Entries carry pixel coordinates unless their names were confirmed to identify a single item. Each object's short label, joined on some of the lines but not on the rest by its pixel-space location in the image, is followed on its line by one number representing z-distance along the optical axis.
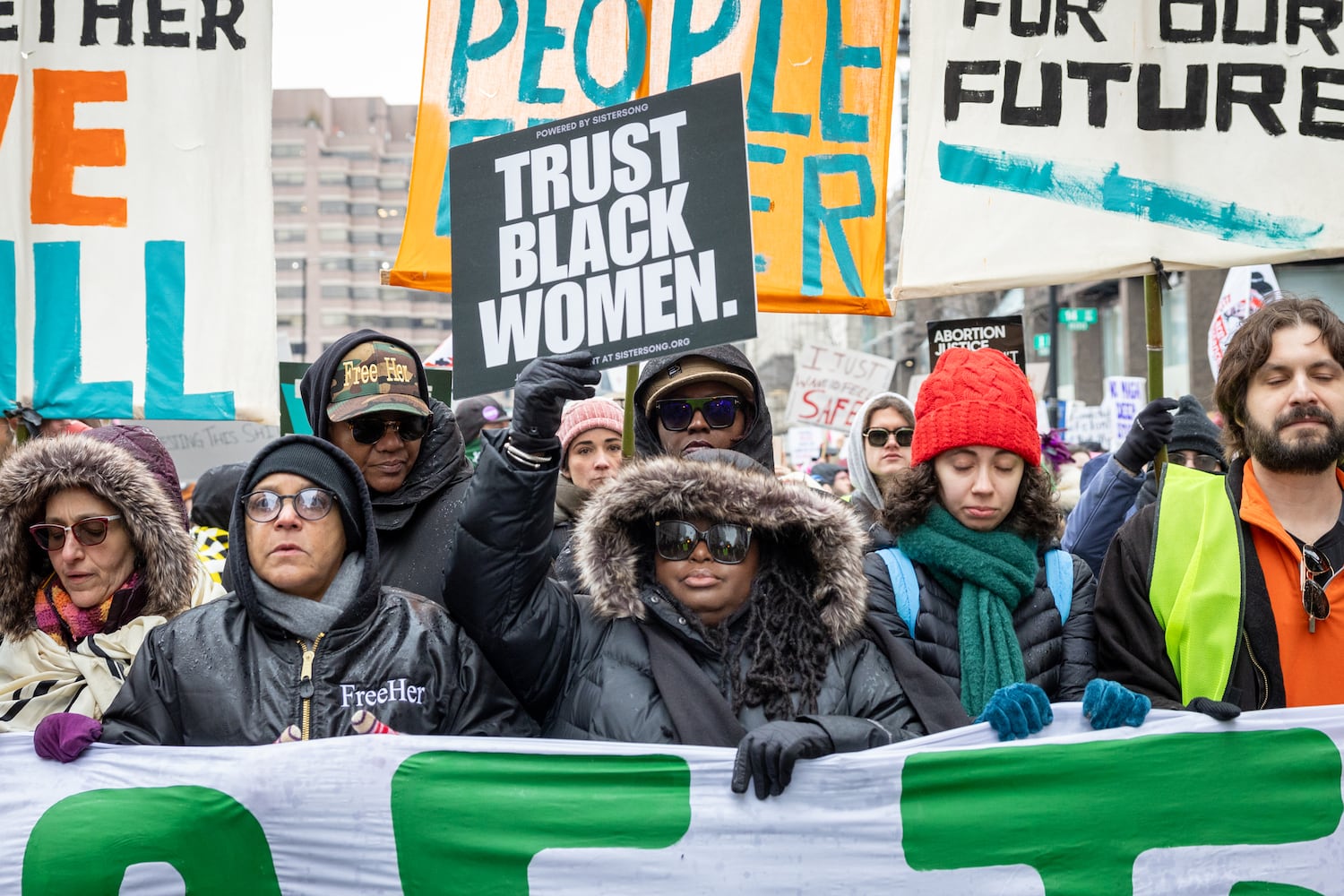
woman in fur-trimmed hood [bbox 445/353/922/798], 2.62
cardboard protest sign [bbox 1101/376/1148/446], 12.04
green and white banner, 2.54
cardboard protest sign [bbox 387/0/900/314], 4.48
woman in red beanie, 2.89
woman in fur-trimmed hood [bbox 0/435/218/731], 2.99
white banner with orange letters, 4.20
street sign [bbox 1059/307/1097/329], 23.45
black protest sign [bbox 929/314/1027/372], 6.27
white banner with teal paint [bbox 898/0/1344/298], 3.93
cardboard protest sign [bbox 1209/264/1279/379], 8.89
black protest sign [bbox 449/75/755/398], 3.01
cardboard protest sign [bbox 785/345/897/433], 10.22
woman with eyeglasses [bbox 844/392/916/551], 5.12
